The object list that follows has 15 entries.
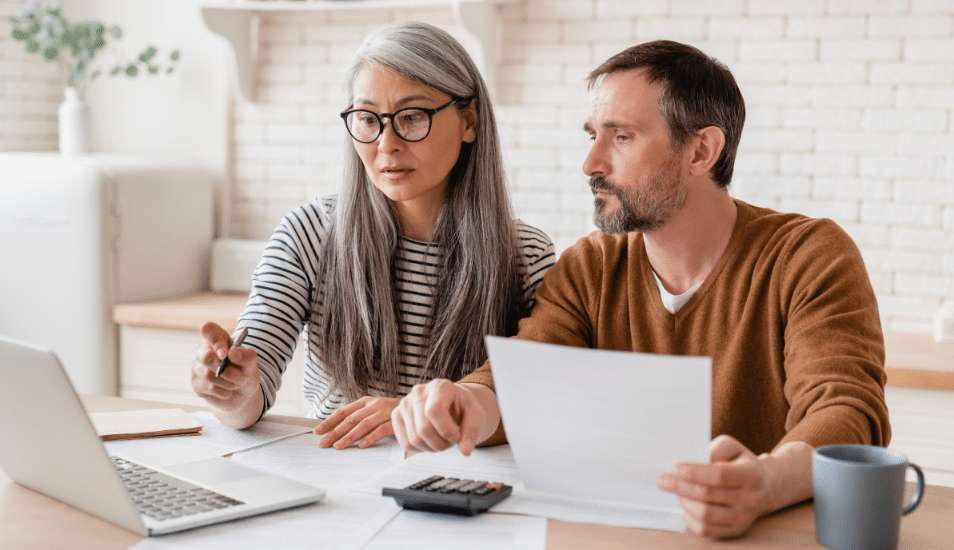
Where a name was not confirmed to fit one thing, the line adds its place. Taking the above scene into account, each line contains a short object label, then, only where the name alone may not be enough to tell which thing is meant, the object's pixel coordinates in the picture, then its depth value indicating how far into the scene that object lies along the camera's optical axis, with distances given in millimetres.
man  1361
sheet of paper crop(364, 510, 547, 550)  980
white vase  3334
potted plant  3195
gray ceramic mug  940
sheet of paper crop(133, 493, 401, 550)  970
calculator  1060
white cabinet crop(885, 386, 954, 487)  2291
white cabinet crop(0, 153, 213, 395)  2928
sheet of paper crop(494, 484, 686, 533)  1048
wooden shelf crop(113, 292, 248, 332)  2869
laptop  987
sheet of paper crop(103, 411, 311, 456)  1337
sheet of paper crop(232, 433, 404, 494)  1208
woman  1677
